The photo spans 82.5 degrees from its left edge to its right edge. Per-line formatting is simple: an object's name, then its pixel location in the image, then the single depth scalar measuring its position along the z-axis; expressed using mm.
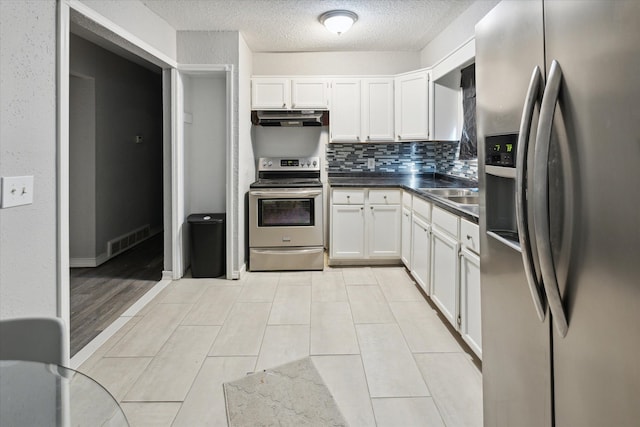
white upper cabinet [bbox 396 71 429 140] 3877
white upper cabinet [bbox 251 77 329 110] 4148
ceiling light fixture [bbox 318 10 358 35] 3191
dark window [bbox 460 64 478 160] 3266
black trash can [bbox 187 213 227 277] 3686
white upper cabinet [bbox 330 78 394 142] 4164
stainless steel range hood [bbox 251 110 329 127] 4168
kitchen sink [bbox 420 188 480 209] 3004
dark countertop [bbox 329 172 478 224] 2921
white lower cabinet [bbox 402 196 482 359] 2096
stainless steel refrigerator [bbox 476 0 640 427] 753
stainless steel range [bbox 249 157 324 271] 3904
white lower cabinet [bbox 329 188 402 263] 3963
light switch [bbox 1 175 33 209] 1412
